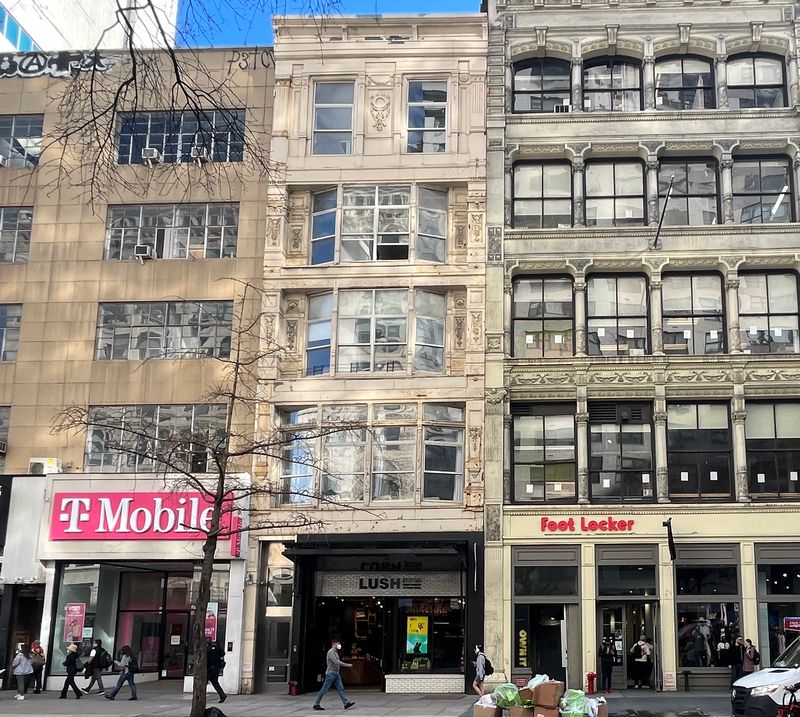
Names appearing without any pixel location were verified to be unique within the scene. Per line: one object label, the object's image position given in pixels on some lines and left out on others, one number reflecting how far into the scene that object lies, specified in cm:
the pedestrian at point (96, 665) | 2692
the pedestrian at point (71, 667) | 2606
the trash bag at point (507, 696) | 1742
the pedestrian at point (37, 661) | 2711
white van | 1630
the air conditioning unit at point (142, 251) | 3148
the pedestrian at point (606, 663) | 2725
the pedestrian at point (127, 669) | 2525
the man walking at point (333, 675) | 2262
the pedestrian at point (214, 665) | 2480
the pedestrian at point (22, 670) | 2592
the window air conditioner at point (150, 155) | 3034
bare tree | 2861
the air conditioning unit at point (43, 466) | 2958
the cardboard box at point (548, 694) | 1686
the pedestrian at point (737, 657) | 2588
